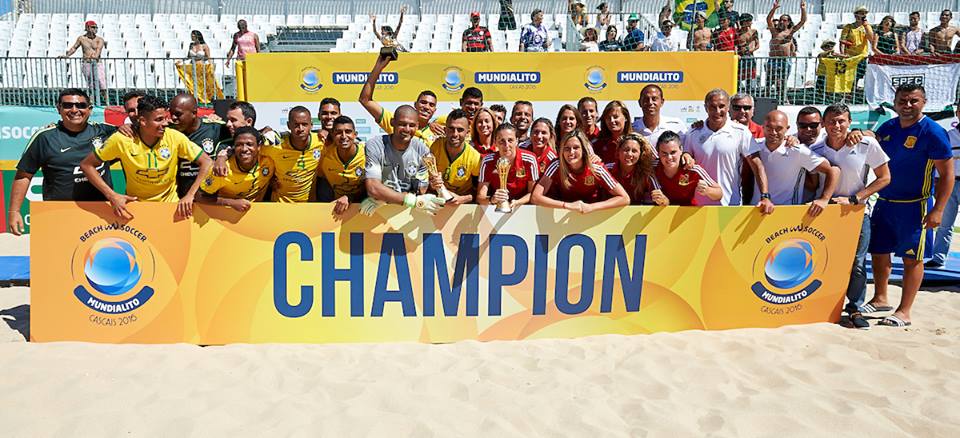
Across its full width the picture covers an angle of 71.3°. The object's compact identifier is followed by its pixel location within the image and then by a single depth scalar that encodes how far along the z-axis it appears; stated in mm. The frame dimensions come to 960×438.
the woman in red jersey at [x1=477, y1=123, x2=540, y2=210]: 4297
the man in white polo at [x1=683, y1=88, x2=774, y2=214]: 4793
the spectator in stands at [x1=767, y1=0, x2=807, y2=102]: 11391
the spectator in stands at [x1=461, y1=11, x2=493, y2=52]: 12812
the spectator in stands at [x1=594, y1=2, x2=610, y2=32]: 14235
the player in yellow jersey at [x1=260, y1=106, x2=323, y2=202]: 4430
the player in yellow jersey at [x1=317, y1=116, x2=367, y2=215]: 4469
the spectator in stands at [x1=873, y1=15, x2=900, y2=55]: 12781
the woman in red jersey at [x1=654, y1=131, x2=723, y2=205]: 4422
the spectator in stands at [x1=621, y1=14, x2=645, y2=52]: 13259
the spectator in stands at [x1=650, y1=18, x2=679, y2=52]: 12449
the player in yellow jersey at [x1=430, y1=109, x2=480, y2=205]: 4426
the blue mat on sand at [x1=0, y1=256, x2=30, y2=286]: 6043
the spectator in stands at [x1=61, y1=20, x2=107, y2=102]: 11875
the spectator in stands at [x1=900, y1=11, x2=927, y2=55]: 13289
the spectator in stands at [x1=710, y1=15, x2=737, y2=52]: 12125
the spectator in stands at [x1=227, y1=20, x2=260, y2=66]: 13023
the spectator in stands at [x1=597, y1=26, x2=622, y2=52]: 12719
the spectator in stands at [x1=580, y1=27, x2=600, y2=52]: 11969
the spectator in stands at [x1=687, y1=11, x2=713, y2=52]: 12125
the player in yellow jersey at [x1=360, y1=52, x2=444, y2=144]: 5062
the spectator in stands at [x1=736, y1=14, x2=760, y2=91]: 11523
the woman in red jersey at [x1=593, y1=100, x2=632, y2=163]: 4922
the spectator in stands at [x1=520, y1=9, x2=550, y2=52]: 13117
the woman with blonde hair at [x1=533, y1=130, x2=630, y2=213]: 4320
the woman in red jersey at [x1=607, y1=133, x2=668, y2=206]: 4449
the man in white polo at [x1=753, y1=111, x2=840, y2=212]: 4562
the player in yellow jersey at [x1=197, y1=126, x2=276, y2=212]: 4230
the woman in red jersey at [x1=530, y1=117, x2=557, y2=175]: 4695
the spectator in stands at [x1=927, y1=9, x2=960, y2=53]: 12906
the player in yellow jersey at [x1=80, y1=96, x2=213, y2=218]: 4199
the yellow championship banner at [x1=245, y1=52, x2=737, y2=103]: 9344
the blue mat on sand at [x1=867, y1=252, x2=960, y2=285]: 6137
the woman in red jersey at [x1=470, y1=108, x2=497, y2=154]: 4867
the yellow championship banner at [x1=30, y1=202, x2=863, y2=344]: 4195
